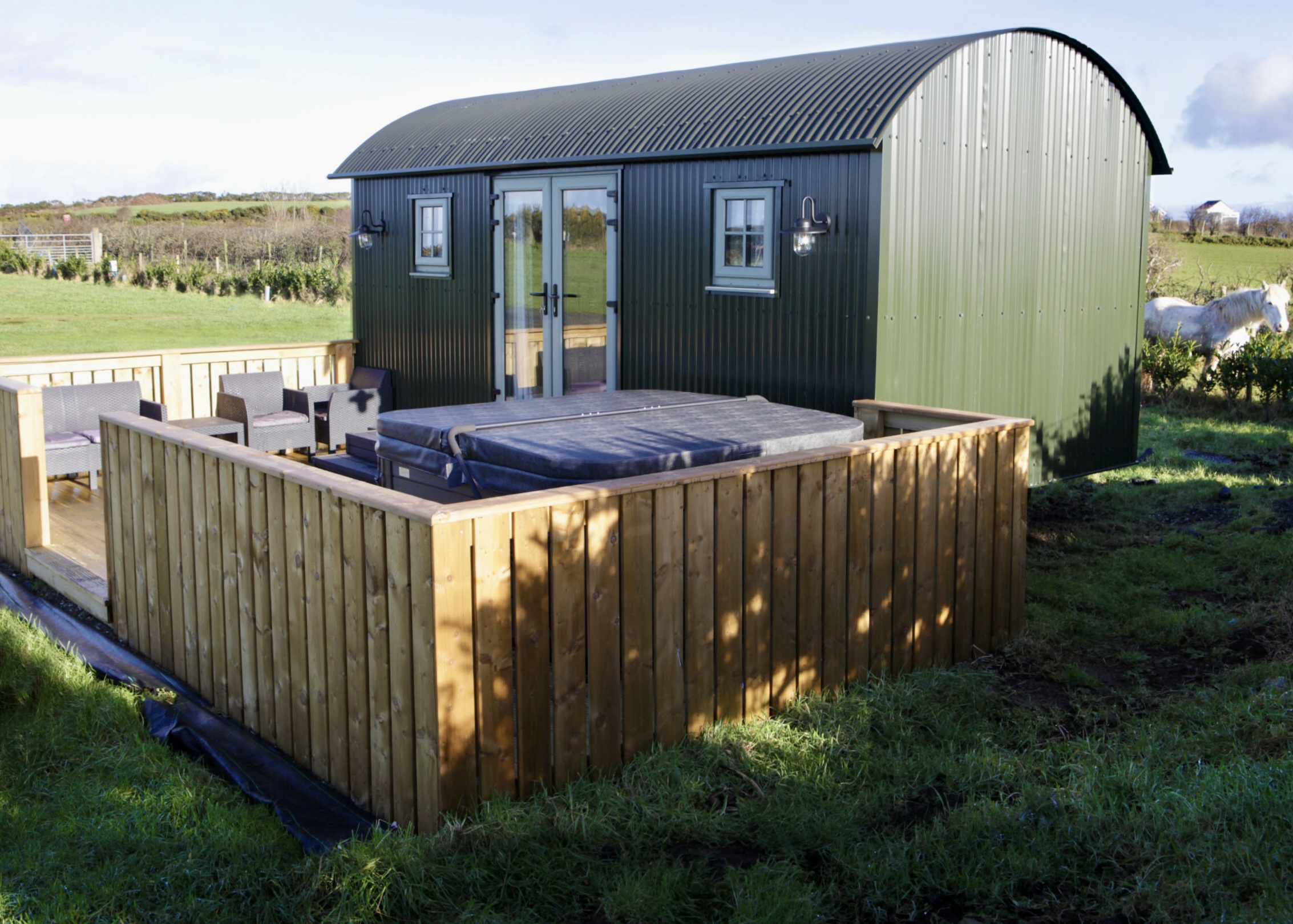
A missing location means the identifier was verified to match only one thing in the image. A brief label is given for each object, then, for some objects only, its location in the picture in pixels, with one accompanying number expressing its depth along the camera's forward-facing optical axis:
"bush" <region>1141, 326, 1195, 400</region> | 15.30
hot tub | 5.83
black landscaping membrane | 4.39
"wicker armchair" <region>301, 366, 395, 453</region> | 11.06
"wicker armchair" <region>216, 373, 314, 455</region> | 10.19
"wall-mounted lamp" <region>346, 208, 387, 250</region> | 11.93
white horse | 16.77
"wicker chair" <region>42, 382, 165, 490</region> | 9.22
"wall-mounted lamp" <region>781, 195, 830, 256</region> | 8.01
